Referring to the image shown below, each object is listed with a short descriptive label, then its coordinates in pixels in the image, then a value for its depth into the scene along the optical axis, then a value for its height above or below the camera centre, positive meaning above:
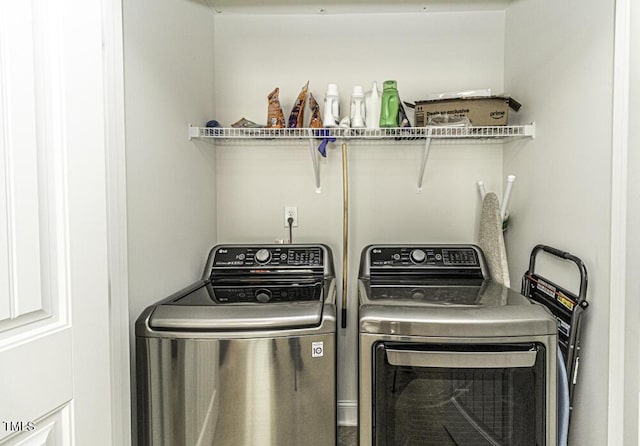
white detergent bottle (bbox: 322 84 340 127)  1.79 +0.44
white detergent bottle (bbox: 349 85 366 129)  1.78 +0.42
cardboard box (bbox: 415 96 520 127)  1.74 +0.41
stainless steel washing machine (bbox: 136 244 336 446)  1.25 -0.52
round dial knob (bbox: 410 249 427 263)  1.79 -0.22
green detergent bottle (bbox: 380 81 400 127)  1.75 +0.42
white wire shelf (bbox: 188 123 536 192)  1.72 +0.31
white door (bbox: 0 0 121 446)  0.77 -0.04
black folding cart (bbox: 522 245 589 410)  1.31 -0.35
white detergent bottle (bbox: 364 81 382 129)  1.81 +0.42
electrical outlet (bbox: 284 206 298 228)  2.07 -0.04
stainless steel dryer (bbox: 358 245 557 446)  1.24 -0.51
